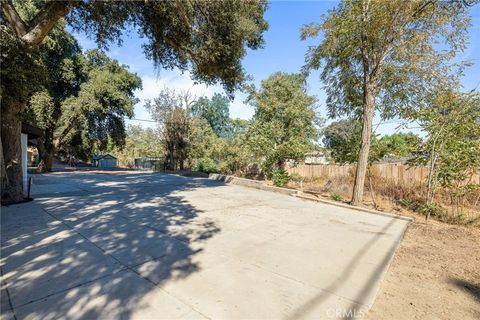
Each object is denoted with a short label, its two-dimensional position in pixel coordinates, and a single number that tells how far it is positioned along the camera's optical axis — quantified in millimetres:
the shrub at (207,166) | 17078
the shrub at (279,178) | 11742
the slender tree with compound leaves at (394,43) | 6781
